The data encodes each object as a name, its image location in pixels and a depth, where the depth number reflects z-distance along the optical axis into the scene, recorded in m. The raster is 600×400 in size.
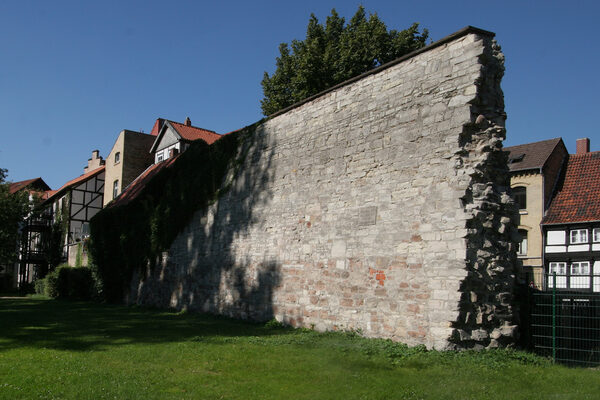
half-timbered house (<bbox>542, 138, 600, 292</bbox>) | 21.67
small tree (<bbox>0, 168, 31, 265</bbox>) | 34.38
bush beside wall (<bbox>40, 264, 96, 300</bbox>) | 24.53
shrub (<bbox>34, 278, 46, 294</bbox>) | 28.67
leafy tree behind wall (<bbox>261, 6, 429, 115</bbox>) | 24.44
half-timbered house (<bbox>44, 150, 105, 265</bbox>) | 33.11
